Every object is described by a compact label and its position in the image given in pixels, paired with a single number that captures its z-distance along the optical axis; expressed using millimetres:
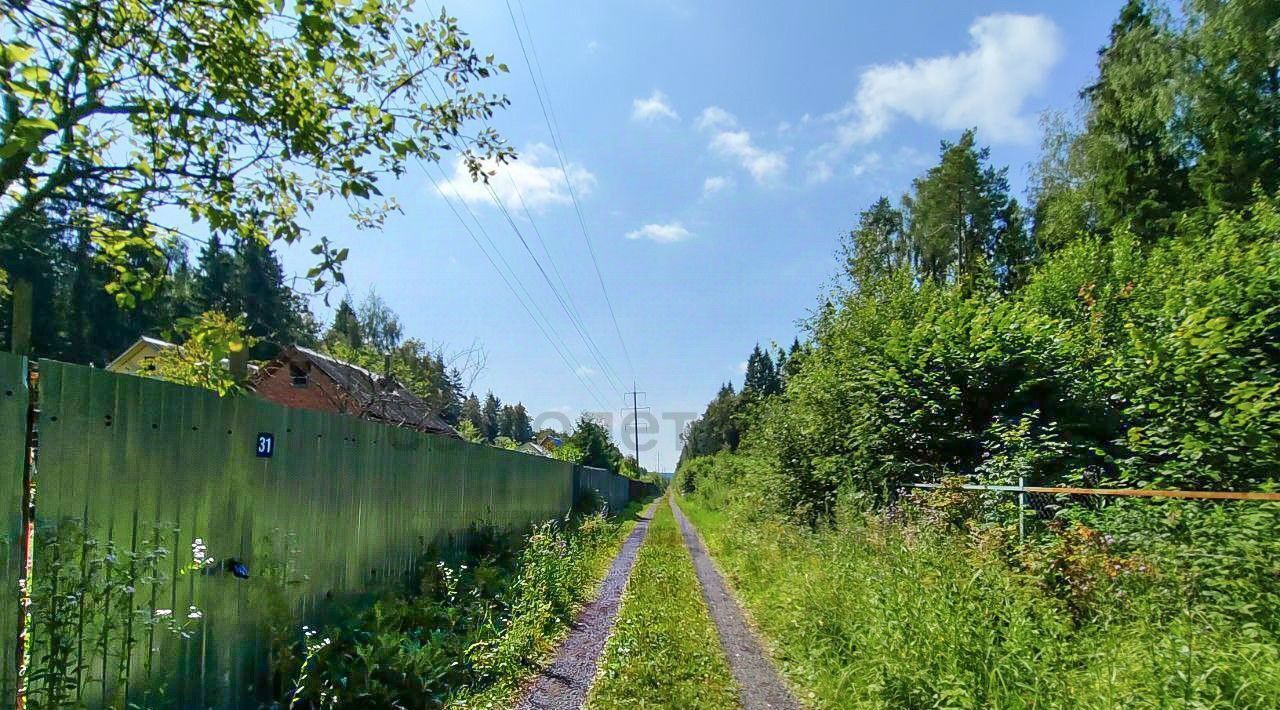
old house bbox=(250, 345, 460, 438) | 14953
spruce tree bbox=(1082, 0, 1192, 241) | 17797
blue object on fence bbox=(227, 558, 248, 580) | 3717
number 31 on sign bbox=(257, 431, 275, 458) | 4098
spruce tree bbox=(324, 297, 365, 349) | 49550
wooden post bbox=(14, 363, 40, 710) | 2441
